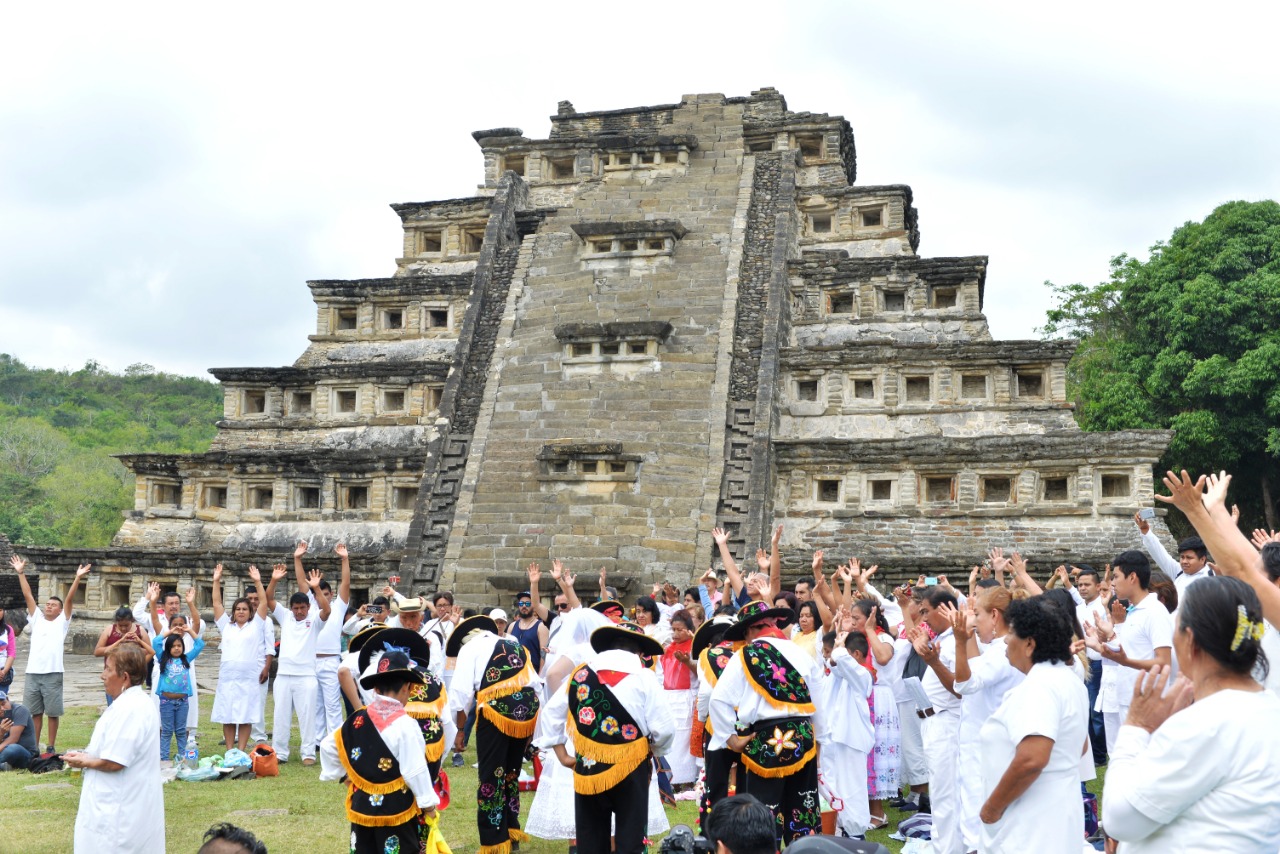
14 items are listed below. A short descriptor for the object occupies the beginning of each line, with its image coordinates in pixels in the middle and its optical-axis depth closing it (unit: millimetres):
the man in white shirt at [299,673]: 13453
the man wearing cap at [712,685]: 8297
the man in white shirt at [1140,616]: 8930
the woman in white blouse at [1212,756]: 3850
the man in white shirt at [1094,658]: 11664
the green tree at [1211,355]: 29031
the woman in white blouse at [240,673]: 13562
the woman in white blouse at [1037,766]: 5371
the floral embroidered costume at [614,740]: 7988
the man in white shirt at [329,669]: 13602
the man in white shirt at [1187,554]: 9625
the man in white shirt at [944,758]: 8156
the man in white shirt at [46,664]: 13422
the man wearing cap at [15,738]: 12719
